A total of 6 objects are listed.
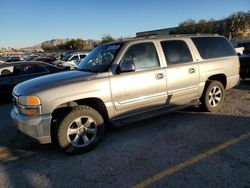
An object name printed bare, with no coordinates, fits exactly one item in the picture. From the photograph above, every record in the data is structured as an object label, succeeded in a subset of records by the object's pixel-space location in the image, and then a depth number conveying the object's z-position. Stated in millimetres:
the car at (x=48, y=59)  20745
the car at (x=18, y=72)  6747
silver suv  3163
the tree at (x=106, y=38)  68528
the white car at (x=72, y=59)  17016
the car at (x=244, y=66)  7202
